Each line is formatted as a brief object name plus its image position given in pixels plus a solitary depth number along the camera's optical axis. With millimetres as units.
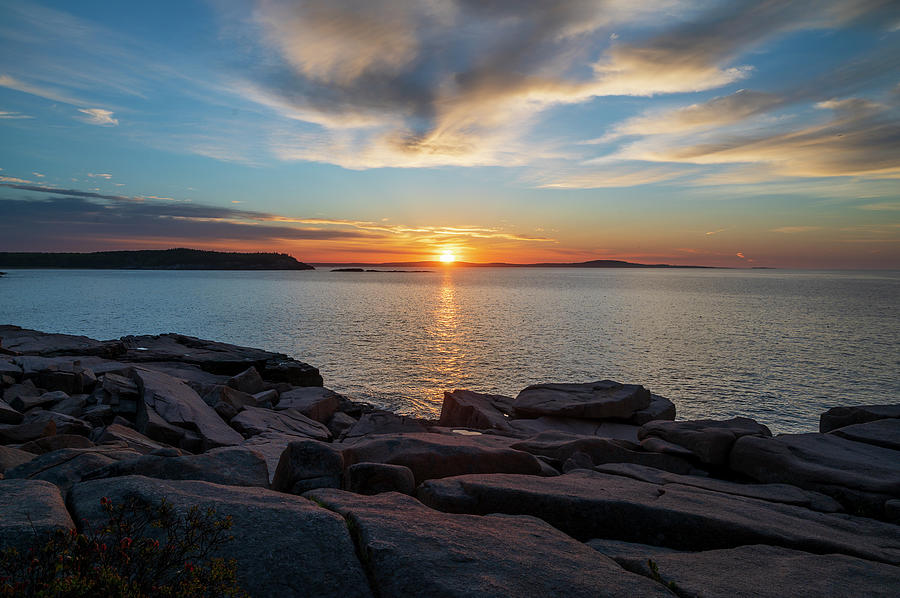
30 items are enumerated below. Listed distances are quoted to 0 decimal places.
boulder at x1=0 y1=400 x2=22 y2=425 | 12156
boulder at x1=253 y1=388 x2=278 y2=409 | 21141
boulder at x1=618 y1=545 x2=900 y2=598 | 5527
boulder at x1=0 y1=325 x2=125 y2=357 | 26969
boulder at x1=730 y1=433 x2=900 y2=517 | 10555
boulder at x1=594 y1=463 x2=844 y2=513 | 10359
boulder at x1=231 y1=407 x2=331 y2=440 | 16000
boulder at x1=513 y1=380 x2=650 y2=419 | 21953
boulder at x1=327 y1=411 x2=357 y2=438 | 20109
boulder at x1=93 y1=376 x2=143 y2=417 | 14904
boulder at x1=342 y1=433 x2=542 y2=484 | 9898
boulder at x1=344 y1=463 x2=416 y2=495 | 8031
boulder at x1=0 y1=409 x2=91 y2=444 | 10406
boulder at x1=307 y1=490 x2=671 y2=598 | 4844
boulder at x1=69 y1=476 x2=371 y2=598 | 4766
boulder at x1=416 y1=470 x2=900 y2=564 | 7391
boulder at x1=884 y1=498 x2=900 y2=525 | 9789
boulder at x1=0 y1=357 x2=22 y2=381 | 17334
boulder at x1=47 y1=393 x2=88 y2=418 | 14086
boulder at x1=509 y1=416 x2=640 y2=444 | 20688
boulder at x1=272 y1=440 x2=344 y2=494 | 7750
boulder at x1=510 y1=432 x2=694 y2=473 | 13000
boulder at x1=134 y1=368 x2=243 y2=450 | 13742
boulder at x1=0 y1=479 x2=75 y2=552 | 4480
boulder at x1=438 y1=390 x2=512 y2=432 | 20812
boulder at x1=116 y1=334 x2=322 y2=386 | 29344
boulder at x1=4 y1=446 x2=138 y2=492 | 6723
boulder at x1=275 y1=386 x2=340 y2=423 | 21062
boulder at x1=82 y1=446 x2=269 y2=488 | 6941
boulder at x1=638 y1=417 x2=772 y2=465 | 13336
